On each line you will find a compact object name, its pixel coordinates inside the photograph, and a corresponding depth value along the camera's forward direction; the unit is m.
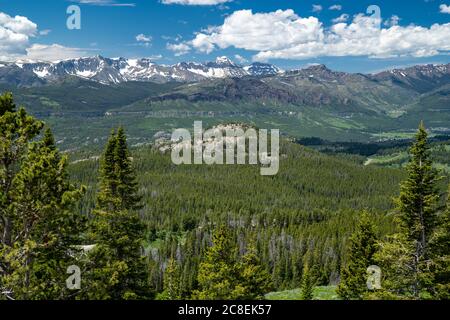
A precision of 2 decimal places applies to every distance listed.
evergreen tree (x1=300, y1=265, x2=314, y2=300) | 57.93
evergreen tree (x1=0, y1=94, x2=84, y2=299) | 26.45
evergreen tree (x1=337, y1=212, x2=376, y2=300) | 52.31
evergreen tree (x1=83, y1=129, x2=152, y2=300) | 35.66
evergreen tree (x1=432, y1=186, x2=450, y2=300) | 33.78
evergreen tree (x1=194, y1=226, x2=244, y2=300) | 37.88
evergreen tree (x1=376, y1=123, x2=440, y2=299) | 34.38
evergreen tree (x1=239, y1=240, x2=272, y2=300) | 39.75
